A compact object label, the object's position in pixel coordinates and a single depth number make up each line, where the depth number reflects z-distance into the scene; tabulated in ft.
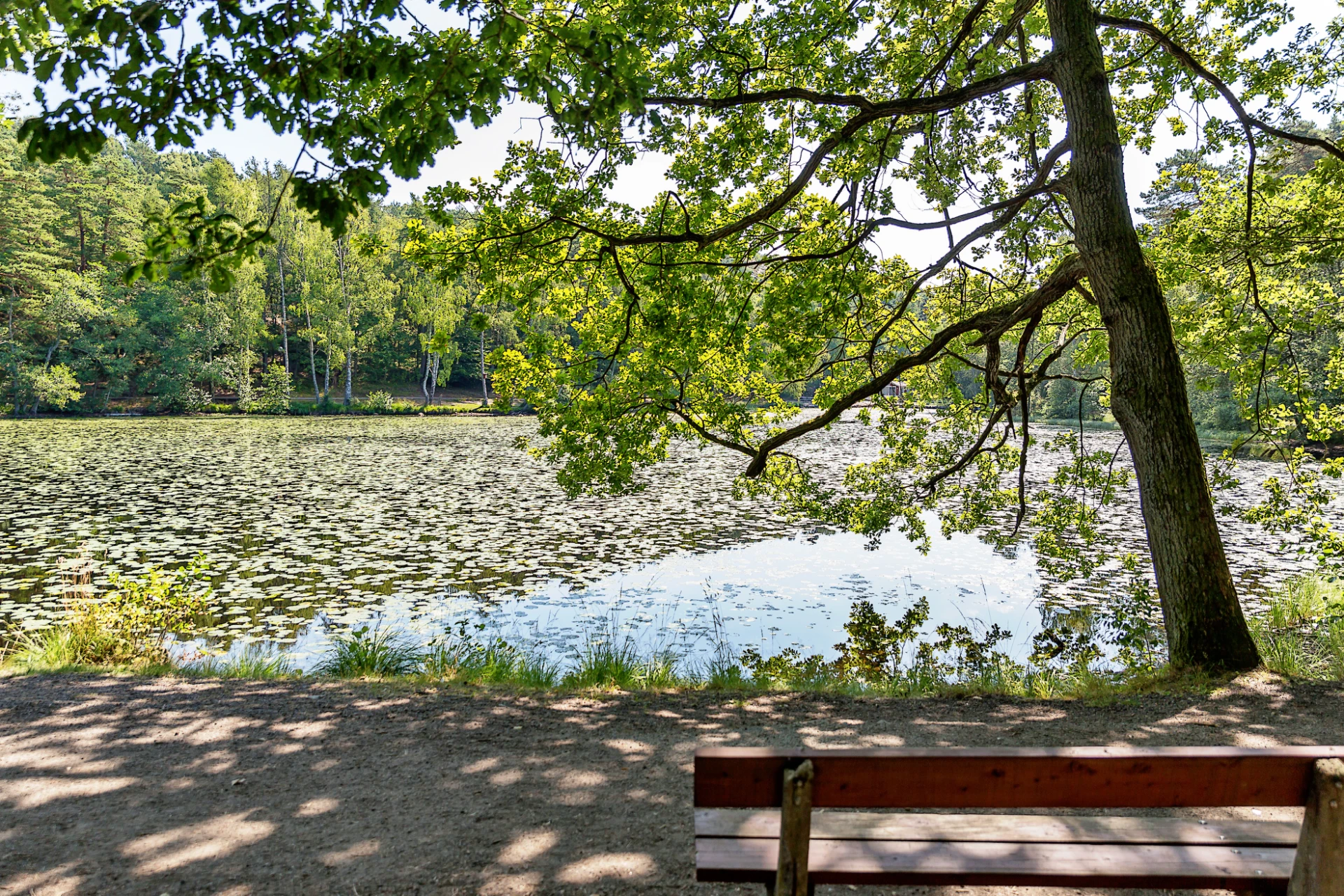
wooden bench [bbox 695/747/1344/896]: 6.87
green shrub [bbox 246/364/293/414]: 160.56
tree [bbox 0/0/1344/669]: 12.60
